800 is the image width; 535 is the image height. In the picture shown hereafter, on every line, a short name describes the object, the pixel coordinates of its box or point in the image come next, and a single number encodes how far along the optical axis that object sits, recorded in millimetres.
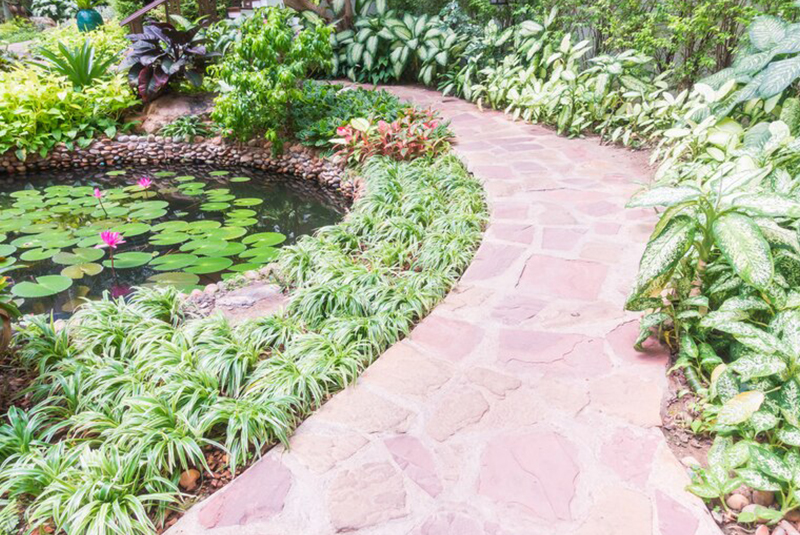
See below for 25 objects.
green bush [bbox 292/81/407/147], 5008
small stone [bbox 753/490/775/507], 1374
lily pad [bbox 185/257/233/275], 3219
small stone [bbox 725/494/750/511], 1378
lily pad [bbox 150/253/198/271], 3271
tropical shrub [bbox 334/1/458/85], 6320
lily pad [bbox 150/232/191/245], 3637
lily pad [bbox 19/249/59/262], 3377
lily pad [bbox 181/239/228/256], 3450
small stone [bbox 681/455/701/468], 1490
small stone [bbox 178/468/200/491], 1589
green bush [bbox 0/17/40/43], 10719
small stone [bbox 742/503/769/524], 1345
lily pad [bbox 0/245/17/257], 3441
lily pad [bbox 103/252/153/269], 3236
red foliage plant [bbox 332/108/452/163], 4355
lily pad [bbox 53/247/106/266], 3334
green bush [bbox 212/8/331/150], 4559
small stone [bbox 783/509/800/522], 1316
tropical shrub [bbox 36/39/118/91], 5809
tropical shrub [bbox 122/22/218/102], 5648
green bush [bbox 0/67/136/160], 5242
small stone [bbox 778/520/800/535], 1279
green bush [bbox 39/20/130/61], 7159
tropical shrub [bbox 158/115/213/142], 5660
